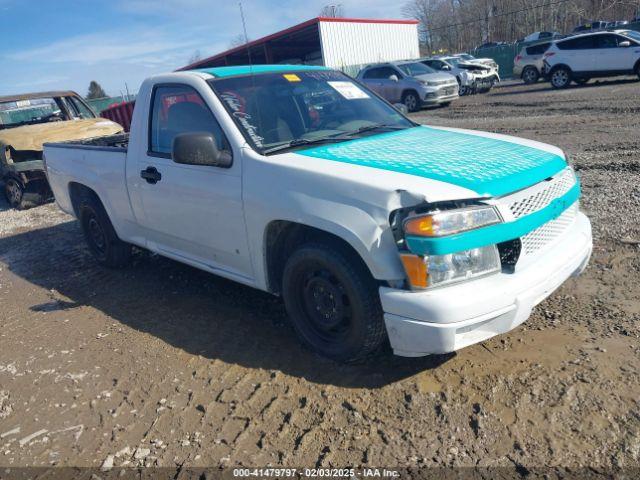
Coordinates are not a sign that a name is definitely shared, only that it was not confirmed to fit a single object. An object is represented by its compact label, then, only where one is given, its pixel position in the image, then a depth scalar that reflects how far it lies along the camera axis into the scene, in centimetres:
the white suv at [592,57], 1747
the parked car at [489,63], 2282
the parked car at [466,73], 2171
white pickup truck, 273
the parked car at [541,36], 3734
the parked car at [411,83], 1795
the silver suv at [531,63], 2280
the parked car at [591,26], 3400
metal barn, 2753
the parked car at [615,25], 3043
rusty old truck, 955
